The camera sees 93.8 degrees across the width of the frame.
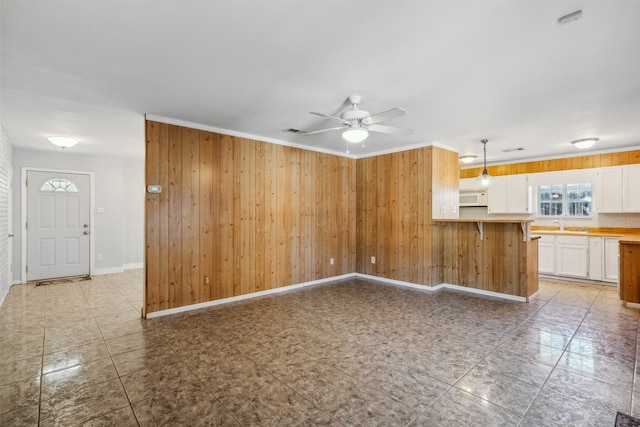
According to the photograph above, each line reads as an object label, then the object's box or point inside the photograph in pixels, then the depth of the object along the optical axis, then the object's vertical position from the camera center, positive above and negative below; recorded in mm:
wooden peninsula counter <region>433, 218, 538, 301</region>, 4613 -703
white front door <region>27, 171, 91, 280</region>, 5852 -187
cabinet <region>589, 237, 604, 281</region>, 5500 -829
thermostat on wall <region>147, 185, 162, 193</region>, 3908 +347
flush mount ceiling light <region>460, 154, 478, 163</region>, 6191 +1146
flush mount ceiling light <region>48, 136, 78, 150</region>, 4812 +1215
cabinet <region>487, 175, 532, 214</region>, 6629 +418
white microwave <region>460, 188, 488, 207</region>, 7219 +390
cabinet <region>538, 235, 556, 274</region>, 6039 -846
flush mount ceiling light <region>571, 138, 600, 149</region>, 4980 +1185
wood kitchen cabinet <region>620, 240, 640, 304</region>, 4223 -833
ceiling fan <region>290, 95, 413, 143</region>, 3183 +997
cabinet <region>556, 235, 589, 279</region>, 5653 -835
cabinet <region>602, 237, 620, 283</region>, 5359 -835
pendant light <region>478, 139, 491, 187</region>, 5678 +673
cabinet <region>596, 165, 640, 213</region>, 5371 +430
